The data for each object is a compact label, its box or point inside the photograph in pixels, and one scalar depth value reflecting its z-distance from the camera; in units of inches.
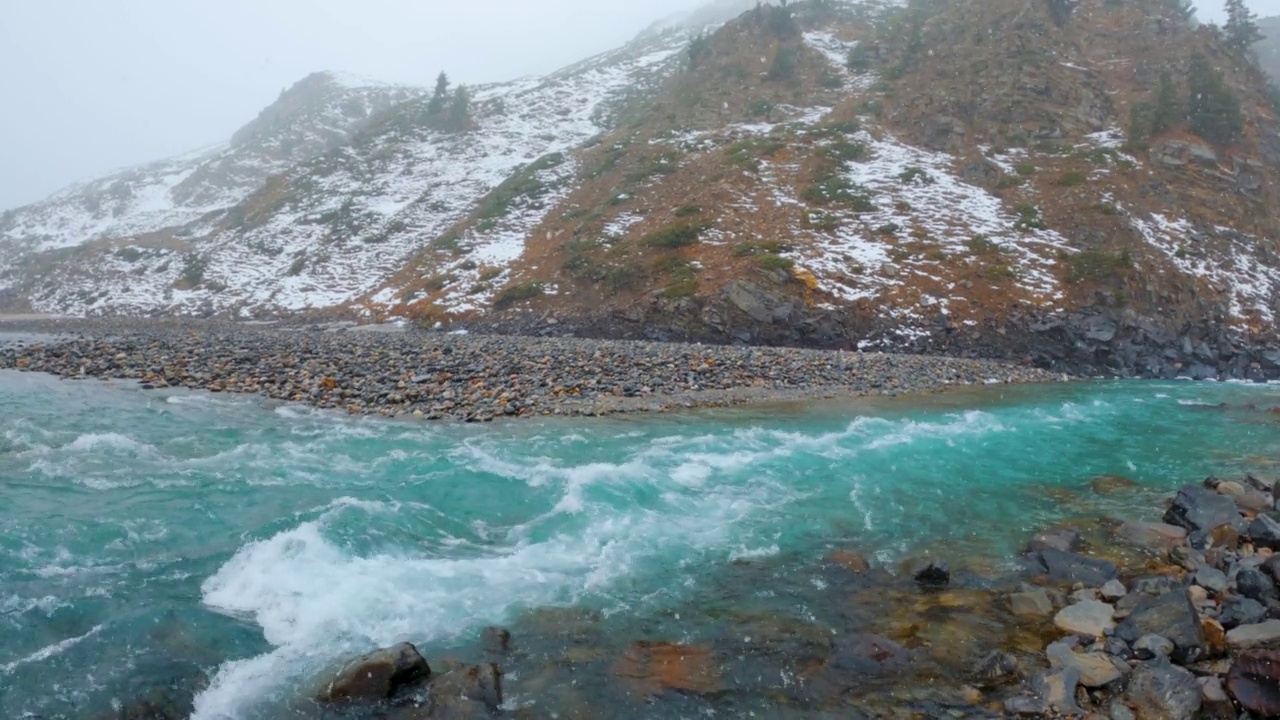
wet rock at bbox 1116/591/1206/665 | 228.5
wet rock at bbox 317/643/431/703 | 211.2
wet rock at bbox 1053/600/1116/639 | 253.8
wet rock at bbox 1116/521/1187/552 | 339.3
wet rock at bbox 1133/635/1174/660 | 229.0
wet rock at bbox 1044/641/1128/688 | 219.6
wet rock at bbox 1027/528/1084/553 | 334.9
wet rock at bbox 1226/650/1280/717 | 193.2
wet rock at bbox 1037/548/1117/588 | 301.4
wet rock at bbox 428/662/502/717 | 211.2
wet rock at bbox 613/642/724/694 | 224.8
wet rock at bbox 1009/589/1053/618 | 272.5
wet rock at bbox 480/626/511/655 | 243.3
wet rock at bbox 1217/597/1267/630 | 243.8
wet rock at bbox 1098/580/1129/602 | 278.2
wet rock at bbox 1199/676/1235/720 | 197.9
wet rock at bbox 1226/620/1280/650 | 226.2
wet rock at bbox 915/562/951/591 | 301.6
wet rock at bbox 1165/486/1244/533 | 346.3
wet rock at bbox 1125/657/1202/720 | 201.2
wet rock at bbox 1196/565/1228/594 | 274.7
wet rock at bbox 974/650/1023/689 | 225.4
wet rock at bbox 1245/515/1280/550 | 316.8
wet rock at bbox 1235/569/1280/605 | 258.7
